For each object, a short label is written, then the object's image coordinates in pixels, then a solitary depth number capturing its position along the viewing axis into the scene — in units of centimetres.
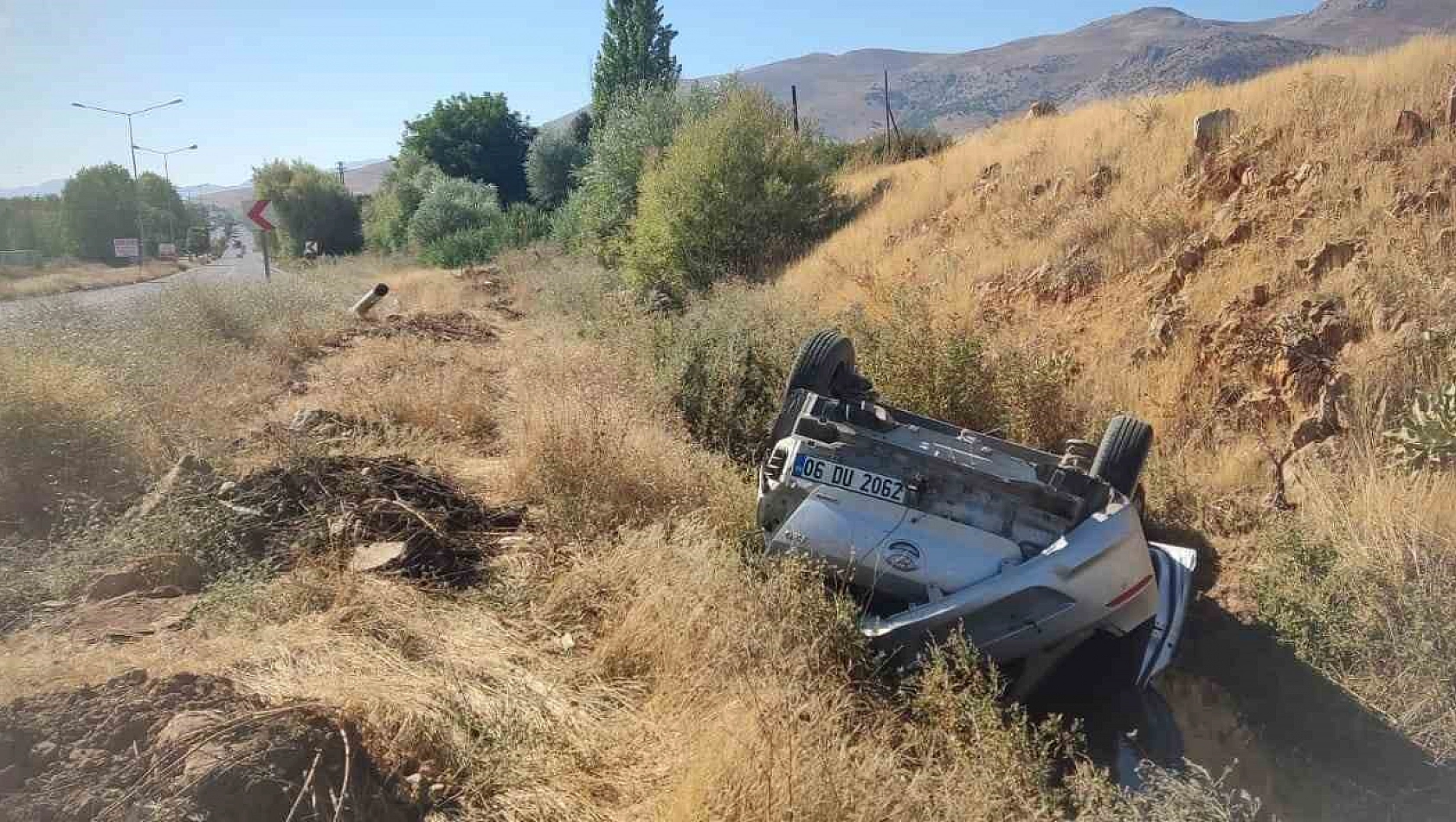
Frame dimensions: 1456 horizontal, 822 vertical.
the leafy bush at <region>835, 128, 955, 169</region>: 1938
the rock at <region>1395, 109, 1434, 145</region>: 826
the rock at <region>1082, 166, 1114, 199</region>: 1097
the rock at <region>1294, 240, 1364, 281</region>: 732
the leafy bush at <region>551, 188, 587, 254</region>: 2177
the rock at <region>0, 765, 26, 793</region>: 278
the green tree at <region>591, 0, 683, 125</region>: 3572
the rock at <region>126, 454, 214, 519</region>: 516
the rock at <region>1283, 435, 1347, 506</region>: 584
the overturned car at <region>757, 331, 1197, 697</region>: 412
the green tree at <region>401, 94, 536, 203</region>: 4444
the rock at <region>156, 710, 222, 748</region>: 289
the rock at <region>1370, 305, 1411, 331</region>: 640
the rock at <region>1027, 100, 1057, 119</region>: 1593
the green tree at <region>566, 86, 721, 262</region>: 1914
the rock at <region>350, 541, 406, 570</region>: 487
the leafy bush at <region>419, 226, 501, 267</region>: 3008
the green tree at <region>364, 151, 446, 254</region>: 4019
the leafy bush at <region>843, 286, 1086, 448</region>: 728
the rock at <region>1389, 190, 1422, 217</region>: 745
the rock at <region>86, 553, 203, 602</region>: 462
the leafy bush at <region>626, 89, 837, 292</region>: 1477
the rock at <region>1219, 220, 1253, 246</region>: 841
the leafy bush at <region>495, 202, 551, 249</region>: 2927
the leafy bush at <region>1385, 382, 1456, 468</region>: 529
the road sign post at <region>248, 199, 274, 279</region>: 2036
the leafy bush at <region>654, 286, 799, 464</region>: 738
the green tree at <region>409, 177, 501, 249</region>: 3400
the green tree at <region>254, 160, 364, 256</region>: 4659
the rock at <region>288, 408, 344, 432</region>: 723
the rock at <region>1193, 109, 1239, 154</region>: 1002
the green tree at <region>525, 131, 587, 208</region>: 3853
